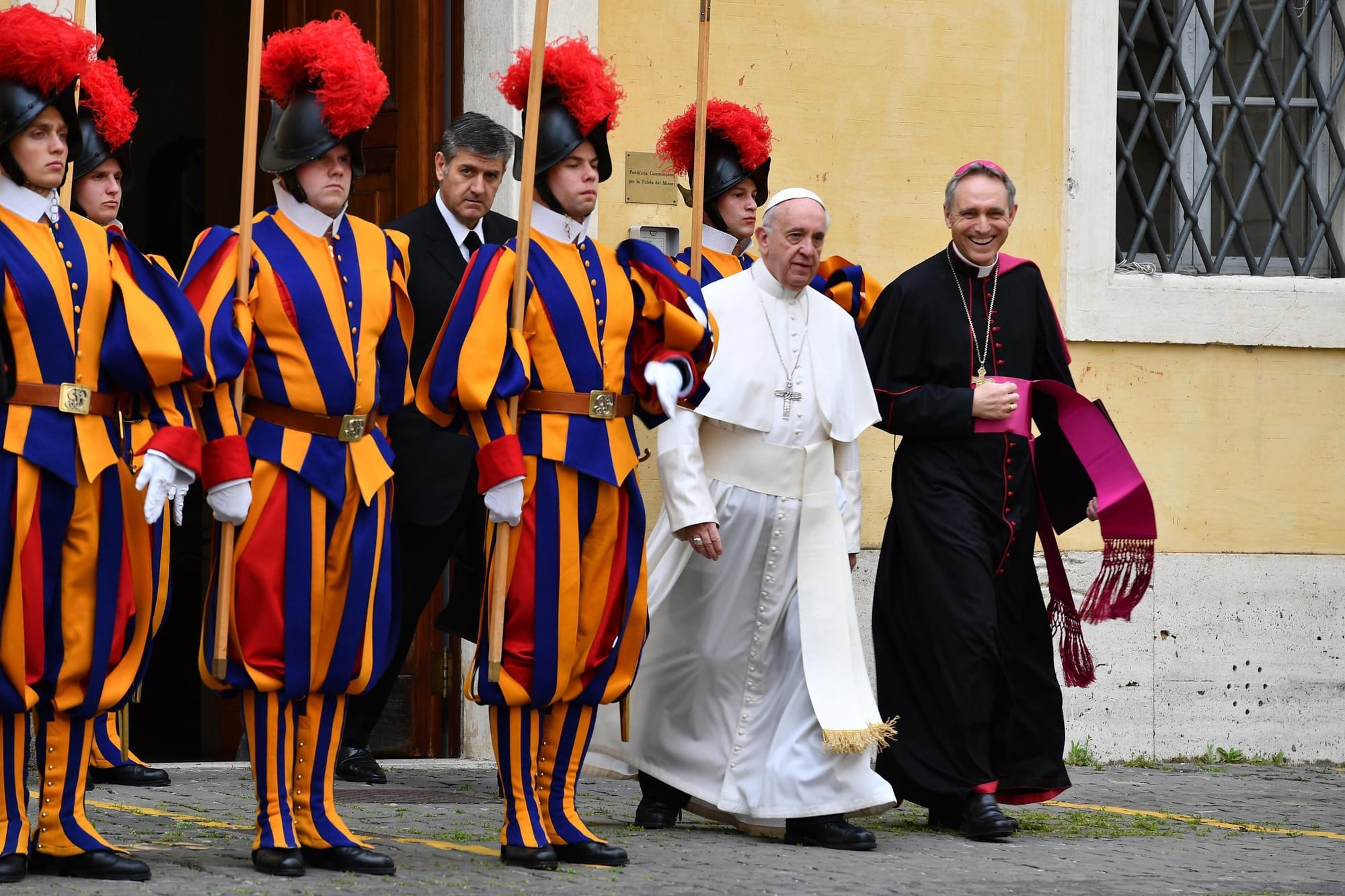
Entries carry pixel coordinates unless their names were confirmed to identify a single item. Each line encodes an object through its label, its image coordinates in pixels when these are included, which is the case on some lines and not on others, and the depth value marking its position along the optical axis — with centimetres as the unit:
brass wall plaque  1568
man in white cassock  1152
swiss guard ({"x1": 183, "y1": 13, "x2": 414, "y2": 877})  959
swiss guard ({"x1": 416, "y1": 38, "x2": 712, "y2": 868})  1006
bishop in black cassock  1226
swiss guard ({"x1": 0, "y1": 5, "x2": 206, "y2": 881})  907
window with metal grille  1719
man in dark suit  1325
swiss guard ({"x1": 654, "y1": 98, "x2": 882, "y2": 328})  1406
